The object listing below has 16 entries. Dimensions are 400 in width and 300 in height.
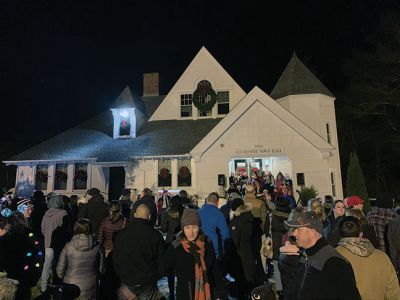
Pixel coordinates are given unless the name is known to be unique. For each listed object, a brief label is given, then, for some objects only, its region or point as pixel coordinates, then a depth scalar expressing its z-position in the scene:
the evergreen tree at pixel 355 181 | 19.69
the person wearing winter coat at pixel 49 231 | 6.91
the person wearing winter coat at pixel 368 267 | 3.31
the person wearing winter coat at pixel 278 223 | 6.38
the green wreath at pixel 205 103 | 22.12
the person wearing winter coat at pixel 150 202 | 8.09
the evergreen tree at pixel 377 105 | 30.06
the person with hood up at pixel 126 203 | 10.44
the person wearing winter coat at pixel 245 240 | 6.86
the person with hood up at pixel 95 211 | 7.57
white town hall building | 18.28
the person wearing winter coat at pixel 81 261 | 4.70
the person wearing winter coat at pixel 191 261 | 4.04
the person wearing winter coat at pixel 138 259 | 4.20
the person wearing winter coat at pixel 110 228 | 6.12
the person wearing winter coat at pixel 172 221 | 7.51
